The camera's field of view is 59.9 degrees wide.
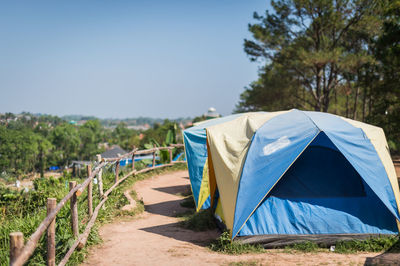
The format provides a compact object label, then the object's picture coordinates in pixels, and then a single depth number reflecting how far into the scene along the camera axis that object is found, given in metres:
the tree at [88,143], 84.38
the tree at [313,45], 16.34
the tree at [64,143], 76.81
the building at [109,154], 38.30
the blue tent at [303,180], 5.46
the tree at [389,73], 9.92
